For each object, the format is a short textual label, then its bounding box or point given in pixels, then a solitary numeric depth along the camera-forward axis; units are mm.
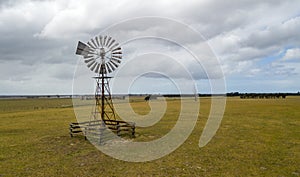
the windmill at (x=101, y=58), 15889
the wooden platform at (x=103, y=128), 15155
